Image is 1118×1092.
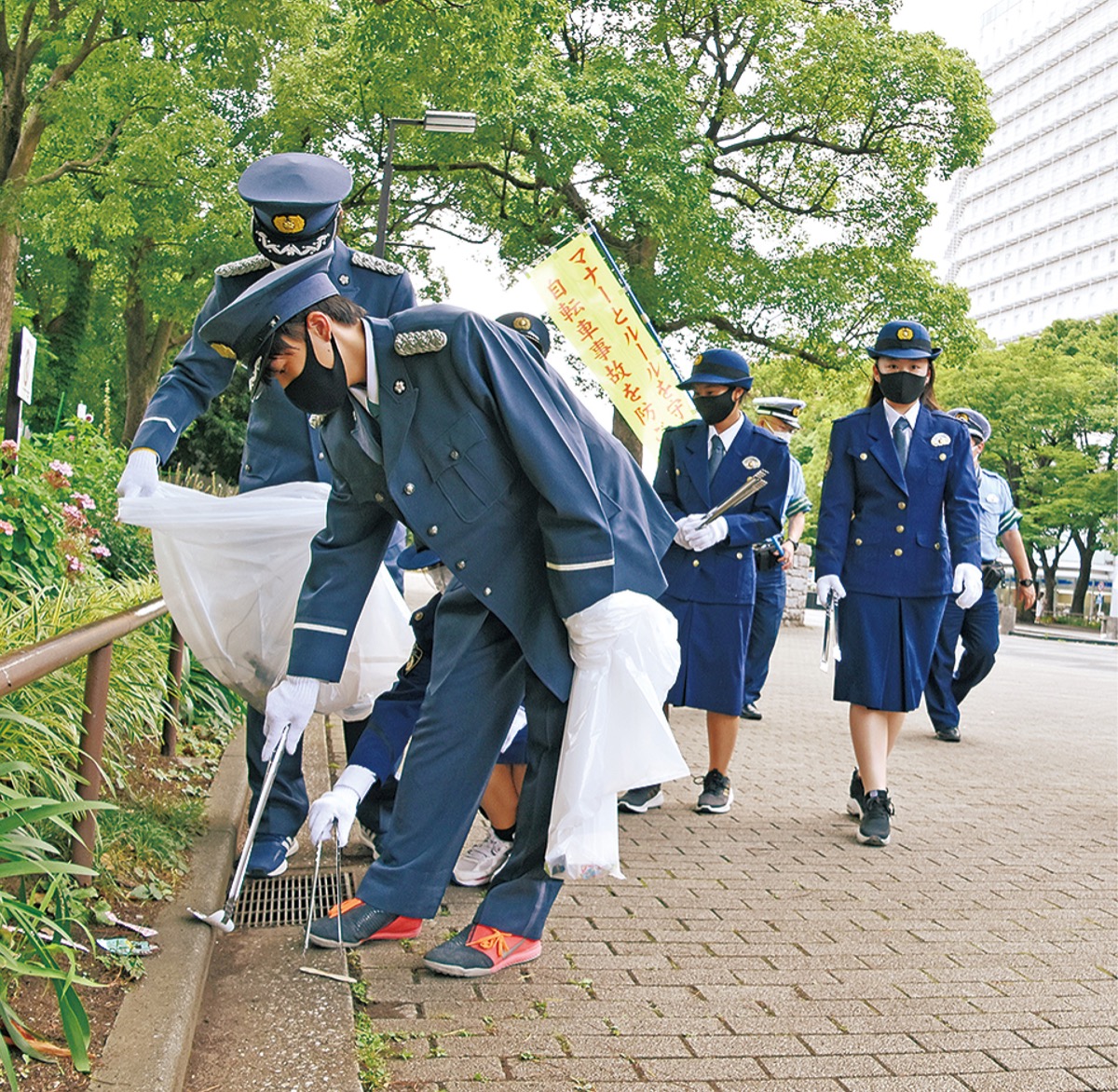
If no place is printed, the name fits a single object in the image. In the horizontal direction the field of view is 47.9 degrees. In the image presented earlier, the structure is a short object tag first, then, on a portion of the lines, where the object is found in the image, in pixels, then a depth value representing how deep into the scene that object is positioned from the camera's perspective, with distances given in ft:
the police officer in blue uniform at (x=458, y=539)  10.26
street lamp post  49.67
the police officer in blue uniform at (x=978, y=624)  29.07
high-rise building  297.12
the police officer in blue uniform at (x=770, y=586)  23.97
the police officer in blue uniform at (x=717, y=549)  18.51
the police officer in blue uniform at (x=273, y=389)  12.59
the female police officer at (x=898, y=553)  17.66
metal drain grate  12.38
